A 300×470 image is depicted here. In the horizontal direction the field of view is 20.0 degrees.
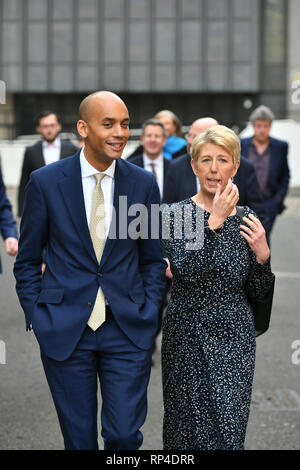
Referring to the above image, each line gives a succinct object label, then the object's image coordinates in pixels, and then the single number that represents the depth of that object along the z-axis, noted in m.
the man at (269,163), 9.18
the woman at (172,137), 8.49
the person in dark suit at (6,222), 6.18
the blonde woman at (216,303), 3.80
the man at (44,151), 8.59
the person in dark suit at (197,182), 5.95
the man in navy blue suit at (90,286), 3.75
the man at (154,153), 7.66
